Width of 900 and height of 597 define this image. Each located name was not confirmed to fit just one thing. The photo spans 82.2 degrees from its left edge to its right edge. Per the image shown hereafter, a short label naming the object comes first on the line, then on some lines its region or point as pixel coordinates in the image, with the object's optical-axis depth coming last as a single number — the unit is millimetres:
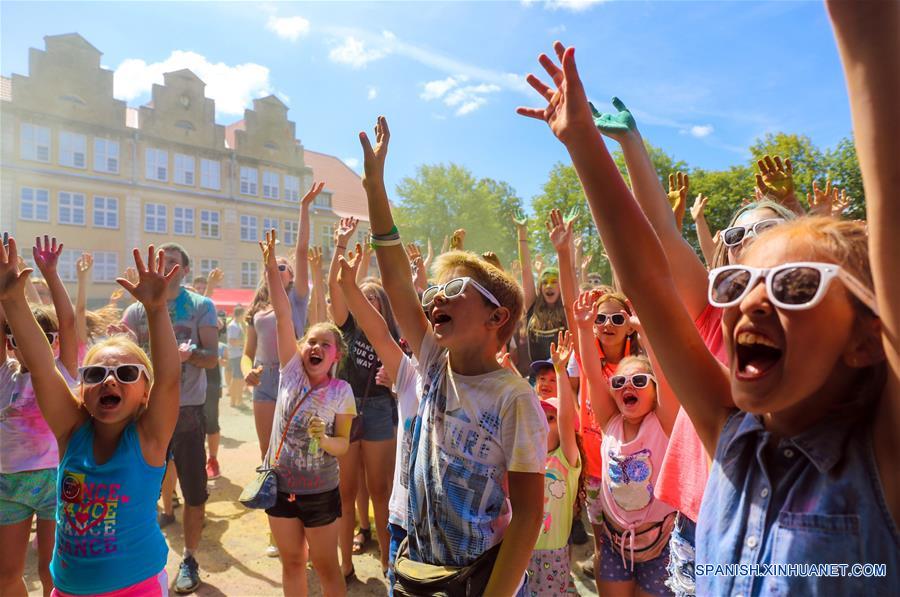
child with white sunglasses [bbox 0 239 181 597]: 2207
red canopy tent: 16375
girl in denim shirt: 853
